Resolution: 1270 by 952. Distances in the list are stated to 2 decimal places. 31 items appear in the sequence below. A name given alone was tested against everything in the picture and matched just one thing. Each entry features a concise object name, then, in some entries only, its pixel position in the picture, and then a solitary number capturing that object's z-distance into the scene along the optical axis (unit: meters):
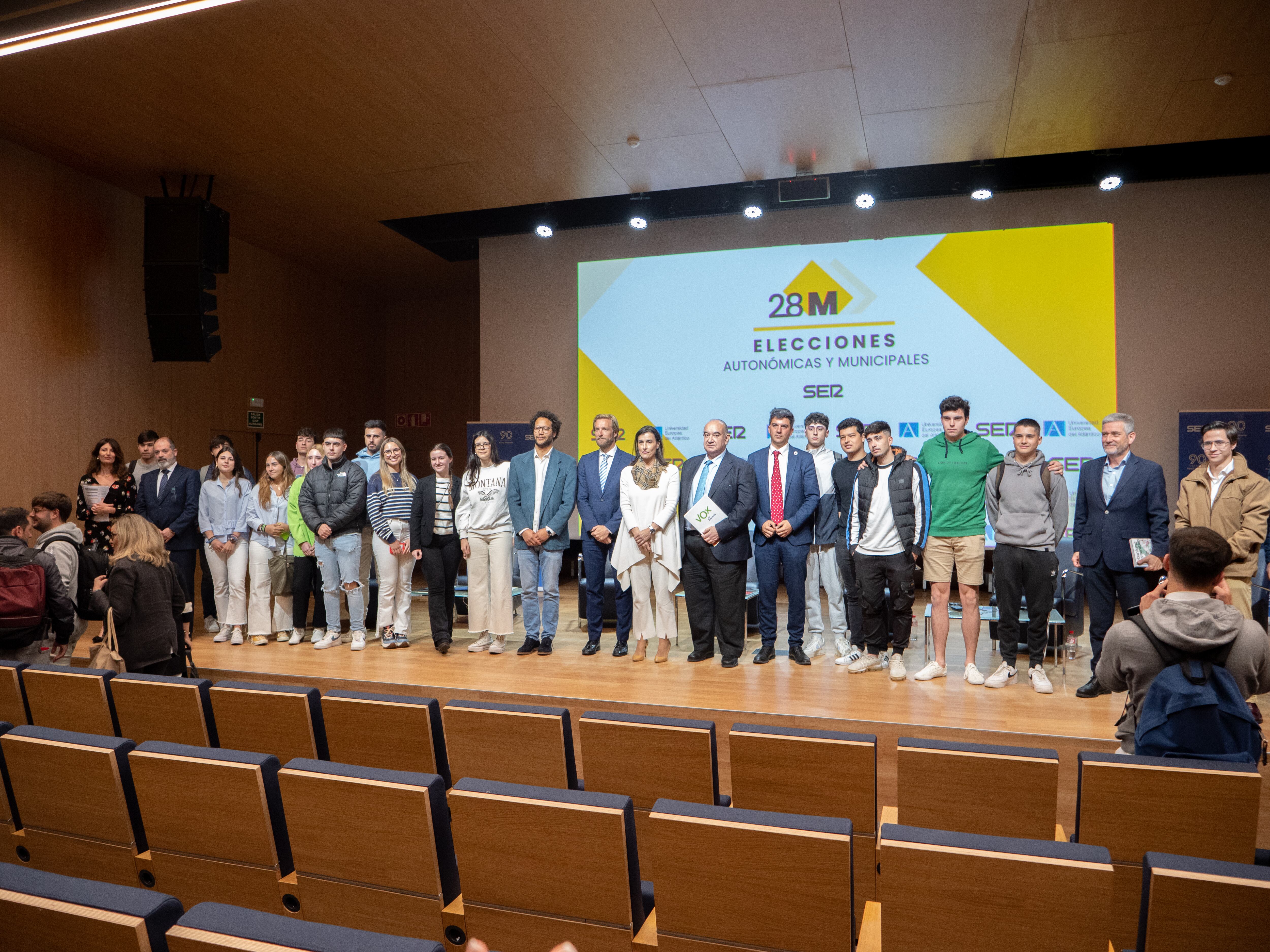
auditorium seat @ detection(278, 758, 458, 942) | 1.62
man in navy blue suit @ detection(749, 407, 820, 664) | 4.55
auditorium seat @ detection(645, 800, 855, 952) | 1.35
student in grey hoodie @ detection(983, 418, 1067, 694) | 3.93
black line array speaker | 6.44
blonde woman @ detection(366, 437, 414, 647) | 5.05
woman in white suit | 4.56
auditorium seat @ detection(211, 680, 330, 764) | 2.39
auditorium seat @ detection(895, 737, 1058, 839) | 1.81
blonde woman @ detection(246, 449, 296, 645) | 5.22
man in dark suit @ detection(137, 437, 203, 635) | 5.40
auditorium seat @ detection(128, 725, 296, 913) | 1.76
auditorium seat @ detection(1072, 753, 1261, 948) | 1.65
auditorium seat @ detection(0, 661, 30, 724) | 2.83
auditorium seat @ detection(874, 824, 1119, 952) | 1.22
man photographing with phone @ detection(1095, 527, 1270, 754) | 1.96
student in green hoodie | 4.07
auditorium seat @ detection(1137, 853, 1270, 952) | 1.17
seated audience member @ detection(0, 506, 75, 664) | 3.42
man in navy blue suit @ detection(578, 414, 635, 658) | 4.83
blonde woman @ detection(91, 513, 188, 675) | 3.30
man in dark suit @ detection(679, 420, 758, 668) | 4.47
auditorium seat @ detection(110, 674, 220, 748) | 2.51
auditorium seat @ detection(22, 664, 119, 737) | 2.65
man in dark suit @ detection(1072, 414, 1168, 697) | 3.89
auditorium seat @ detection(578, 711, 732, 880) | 2.00
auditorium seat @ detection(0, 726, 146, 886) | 1.91
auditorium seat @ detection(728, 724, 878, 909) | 1.89
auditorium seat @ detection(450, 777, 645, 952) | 1.47
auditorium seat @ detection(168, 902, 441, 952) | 1.07
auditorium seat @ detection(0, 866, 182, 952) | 1.12
